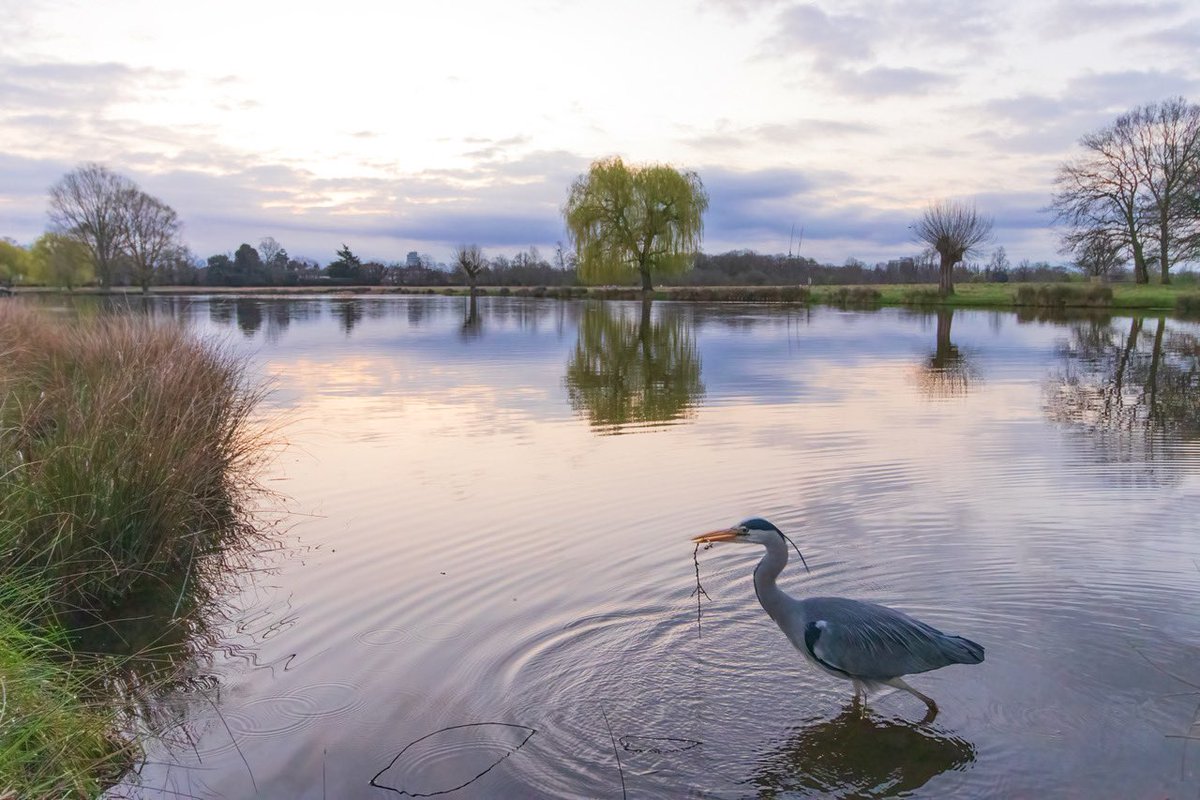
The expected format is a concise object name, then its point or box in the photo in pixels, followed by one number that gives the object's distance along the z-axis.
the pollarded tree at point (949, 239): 45.84
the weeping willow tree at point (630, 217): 53.25
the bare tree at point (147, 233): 58.78
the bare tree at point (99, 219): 54.88
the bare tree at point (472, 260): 84.31
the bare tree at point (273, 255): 104.31
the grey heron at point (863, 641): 4.12
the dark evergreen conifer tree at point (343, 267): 100.69
